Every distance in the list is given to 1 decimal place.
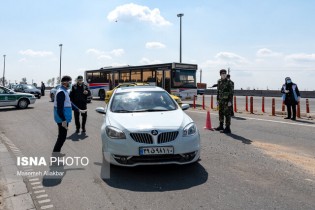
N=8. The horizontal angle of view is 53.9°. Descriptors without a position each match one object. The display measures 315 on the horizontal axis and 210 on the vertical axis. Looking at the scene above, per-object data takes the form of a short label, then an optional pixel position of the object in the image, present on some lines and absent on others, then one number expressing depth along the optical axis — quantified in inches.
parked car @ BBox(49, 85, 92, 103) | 1083.2
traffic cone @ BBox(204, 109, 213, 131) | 414.6
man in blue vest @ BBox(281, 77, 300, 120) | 509.5
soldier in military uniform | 378.6
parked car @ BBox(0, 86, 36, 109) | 734.5
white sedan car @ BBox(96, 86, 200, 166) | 201.2
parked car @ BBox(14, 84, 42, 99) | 1235.9
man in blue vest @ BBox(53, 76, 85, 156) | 251.3
